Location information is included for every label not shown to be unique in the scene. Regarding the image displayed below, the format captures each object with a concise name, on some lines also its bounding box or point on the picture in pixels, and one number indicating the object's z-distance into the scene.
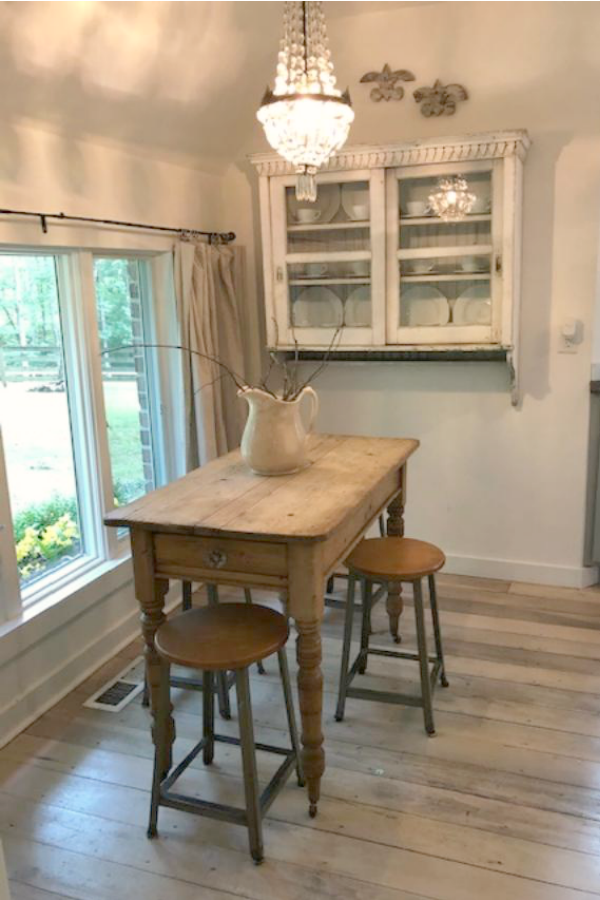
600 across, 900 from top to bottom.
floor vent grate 2.82
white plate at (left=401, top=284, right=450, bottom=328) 3.53
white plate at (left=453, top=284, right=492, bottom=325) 3.44
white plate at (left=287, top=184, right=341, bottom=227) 3.59
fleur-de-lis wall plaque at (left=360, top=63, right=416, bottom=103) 3.46
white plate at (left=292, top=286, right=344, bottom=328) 3.69
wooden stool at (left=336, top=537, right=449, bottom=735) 2.54
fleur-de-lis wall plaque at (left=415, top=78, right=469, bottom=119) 3.40
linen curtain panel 3.54
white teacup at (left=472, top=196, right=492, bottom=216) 3.35
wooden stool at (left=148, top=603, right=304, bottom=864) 1.96
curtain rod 2.65
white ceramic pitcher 2.39
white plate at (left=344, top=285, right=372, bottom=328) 3.62
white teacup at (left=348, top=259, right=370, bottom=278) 3.57
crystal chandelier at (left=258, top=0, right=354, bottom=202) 1.90
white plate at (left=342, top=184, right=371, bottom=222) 3.51
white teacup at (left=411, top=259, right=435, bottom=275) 3.49
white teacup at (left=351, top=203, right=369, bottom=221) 3.51
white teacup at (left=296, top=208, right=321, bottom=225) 3.61
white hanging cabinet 3.30
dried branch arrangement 3.43
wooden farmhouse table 2.00
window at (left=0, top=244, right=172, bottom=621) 2.81
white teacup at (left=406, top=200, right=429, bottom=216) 3.44
